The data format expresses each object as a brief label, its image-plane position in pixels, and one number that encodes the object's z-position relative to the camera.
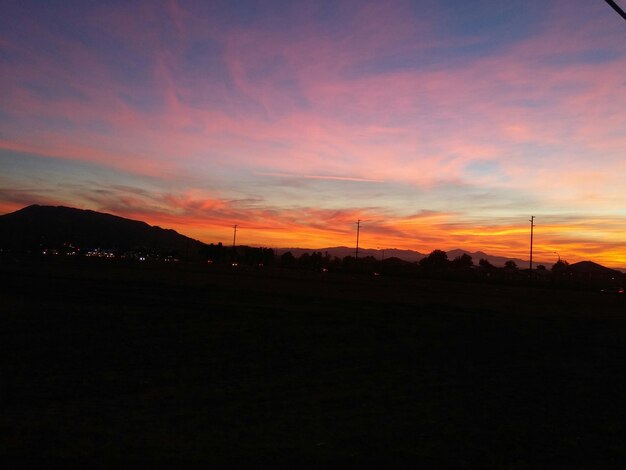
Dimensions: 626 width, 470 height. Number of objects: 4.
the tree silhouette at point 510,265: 167.38
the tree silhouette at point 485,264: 171.80
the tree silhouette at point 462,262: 170.88
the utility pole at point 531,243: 79.09
